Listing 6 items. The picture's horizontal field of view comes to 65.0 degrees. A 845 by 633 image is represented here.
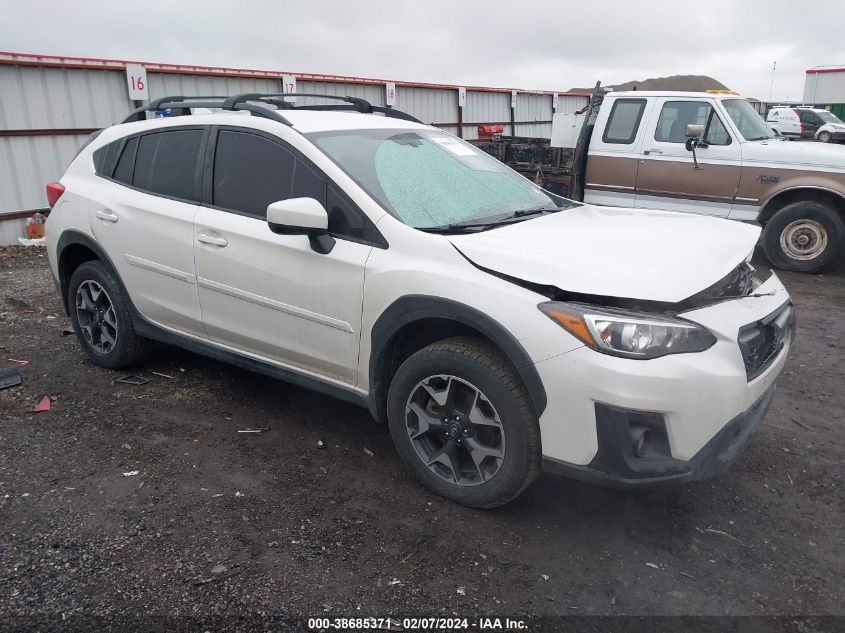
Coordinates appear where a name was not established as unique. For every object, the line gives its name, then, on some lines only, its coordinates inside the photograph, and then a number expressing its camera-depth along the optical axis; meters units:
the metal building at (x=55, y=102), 9.61
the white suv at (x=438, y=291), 2.59
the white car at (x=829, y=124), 19.75
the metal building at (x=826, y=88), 33.41
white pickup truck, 7.69
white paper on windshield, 4.03
